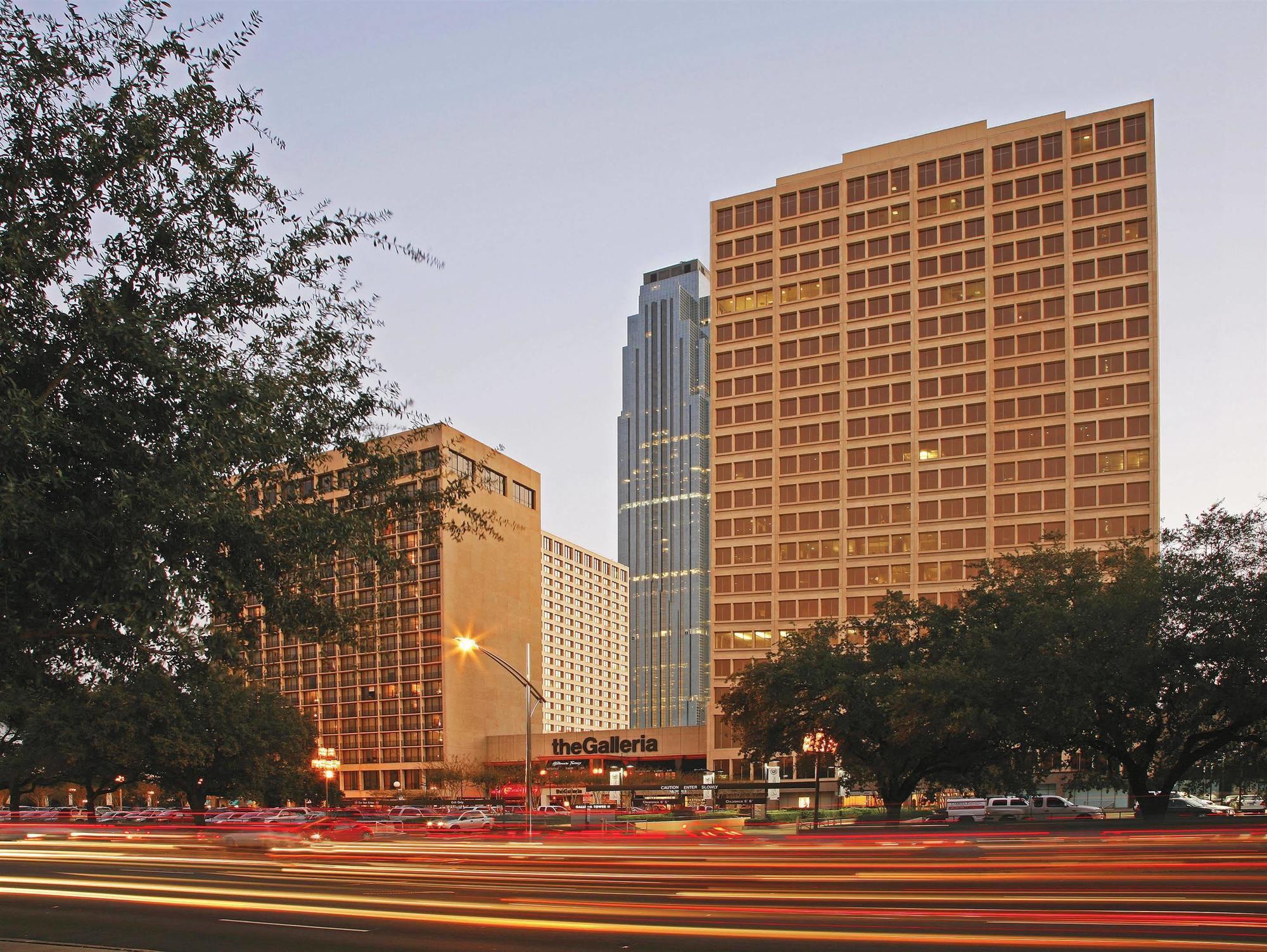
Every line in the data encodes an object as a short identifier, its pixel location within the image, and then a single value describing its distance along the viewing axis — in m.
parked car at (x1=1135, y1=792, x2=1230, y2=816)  47.38
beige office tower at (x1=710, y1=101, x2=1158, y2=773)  101.69
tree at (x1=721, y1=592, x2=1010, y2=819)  48.25
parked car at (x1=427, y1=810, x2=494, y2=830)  61.81
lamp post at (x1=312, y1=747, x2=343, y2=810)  79.44
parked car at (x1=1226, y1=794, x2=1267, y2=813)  53.84
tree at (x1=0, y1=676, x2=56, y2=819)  79.44
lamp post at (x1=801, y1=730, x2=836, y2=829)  57.44
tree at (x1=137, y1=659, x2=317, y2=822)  74.25
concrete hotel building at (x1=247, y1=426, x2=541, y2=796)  138.75
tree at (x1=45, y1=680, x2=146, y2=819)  72.81
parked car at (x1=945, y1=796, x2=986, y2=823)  61.18
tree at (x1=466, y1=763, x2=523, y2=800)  128.88
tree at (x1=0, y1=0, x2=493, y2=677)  11.59
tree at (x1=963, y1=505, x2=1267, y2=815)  42.06
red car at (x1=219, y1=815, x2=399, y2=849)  47.78
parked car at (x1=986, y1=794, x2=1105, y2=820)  63.94
